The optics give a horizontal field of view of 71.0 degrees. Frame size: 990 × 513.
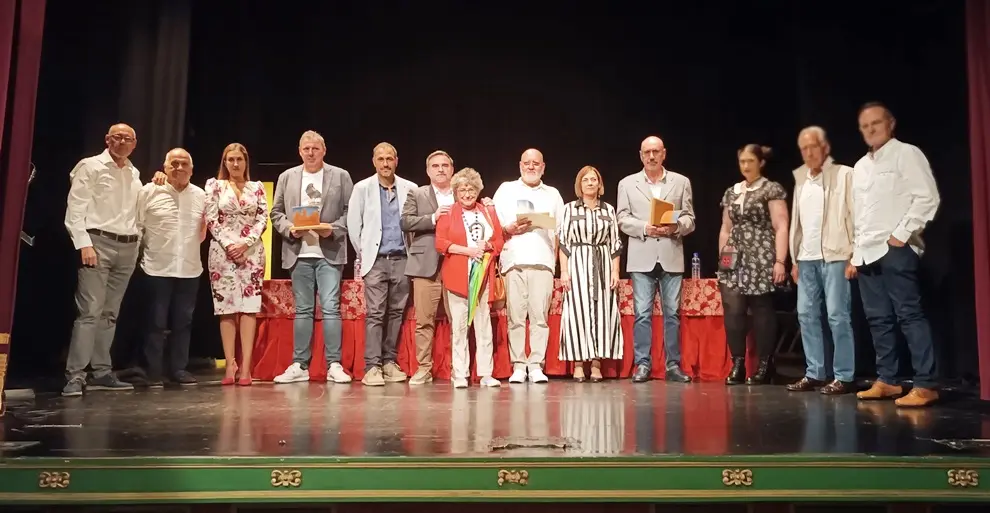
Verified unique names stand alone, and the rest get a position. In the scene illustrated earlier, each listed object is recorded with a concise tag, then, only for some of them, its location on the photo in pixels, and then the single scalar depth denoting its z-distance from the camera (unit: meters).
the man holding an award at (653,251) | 4.62
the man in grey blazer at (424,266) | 4.41
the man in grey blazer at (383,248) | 4.52
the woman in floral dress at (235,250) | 4.32
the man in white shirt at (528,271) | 4.48
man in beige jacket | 3.92
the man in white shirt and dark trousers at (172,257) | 4.41
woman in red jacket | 4.18
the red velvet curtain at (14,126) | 3.12
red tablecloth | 4.79
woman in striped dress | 4.64
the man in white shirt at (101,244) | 3.98
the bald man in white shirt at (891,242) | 3.39
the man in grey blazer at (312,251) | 4.52
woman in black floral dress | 4.35
